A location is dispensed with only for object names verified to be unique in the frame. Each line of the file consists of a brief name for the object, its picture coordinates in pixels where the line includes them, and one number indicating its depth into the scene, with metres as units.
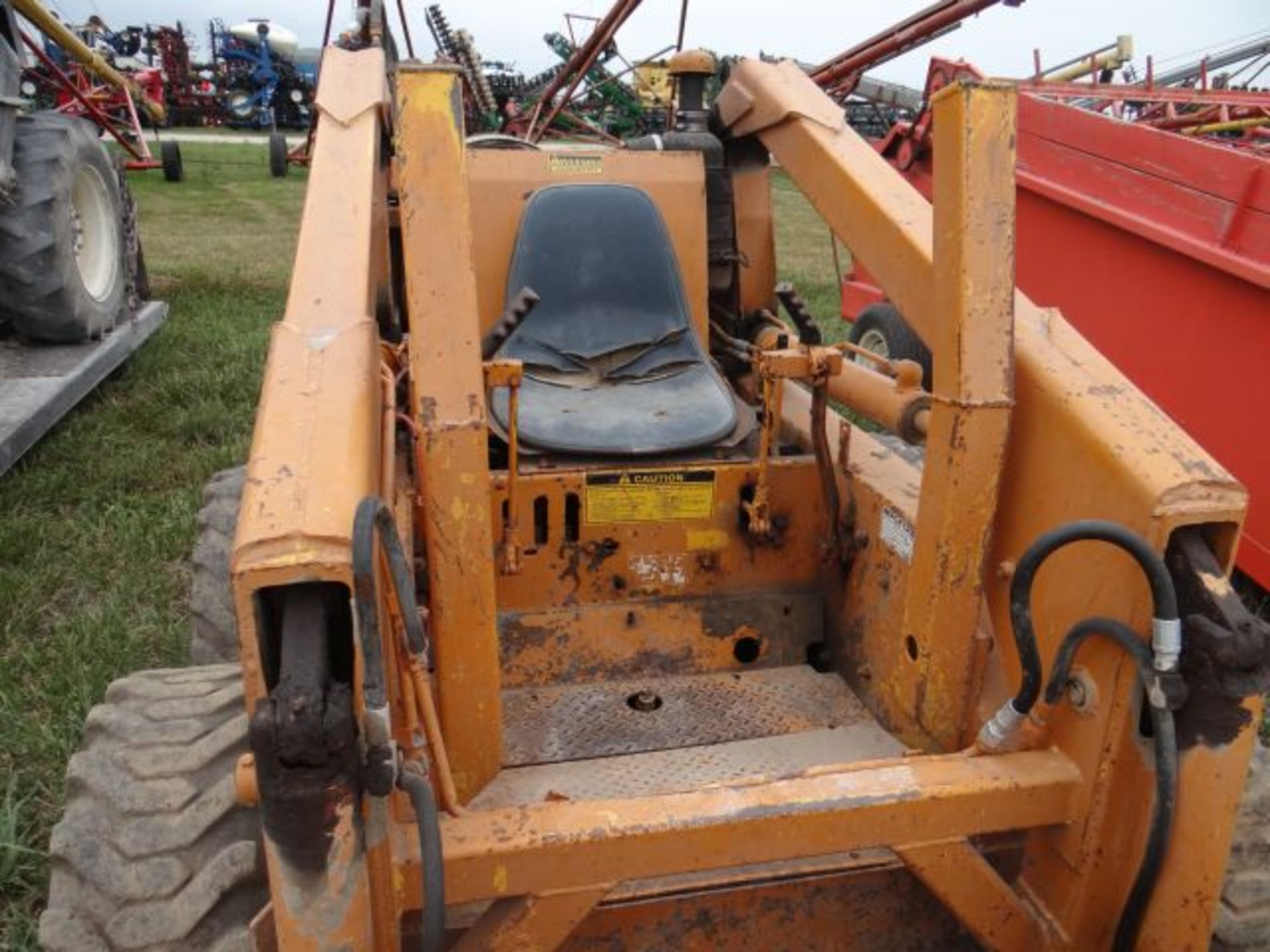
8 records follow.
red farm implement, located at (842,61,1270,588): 4.07
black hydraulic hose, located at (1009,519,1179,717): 1.65
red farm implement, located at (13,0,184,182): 7.99
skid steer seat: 3.09
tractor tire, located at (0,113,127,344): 5.27
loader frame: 1.63
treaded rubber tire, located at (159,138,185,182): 17.42
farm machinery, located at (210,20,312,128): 32.59
